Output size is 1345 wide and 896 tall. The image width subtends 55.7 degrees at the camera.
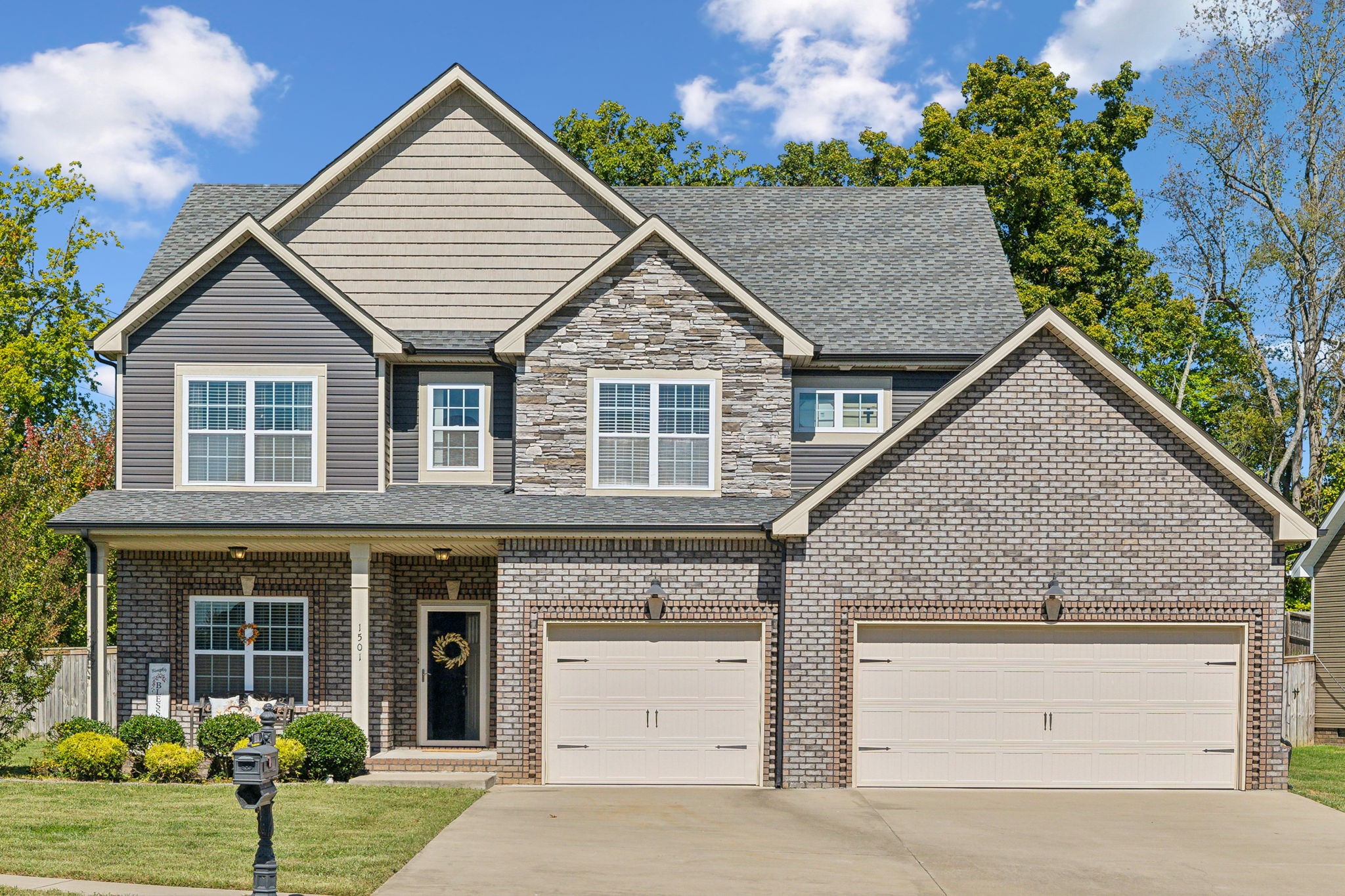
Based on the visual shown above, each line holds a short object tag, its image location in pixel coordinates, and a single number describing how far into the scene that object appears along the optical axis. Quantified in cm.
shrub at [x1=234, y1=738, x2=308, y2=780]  1622
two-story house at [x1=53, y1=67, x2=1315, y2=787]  1673
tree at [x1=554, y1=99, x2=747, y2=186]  3809
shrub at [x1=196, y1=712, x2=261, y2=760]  1706
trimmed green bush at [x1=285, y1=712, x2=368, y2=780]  1653
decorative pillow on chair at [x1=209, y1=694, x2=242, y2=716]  1833
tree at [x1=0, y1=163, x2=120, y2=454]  3753
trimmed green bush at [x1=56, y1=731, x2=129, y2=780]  1647
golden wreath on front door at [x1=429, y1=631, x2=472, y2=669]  1925
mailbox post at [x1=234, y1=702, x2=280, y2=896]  945
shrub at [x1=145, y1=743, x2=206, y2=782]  1653
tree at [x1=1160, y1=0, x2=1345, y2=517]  3319
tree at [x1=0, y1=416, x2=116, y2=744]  1730
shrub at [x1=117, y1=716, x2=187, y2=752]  1712
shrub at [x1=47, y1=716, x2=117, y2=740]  1714
